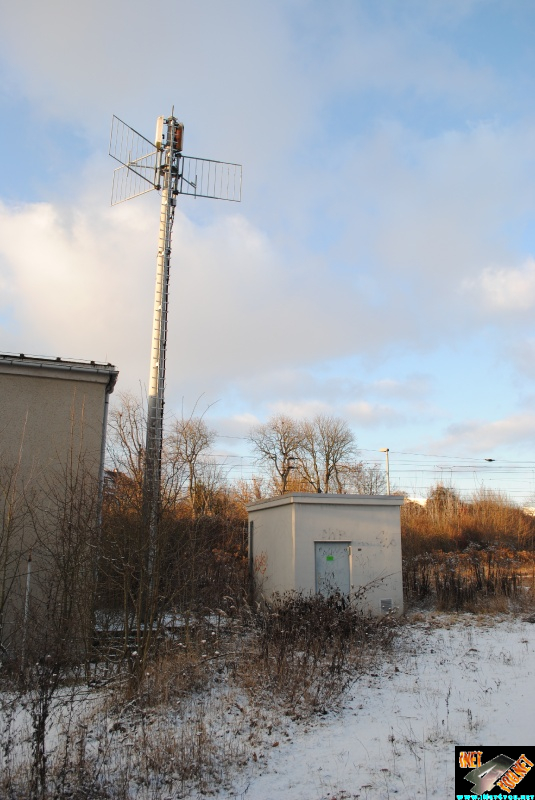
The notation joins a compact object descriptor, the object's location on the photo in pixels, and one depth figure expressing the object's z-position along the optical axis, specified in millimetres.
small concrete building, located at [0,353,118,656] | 9602
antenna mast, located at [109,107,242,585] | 13266
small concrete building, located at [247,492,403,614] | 13586
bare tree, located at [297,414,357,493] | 43844
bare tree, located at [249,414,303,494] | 44000
